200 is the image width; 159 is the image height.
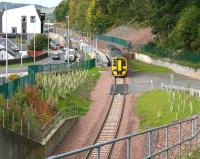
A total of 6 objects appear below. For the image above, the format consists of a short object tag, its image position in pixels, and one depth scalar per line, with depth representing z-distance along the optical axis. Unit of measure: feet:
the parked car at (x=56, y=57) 344.69
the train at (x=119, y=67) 205.36
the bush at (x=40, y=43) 413.78
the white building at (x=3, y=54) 319.12
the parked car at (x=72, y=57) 321.67
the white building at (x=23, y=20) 549.95
